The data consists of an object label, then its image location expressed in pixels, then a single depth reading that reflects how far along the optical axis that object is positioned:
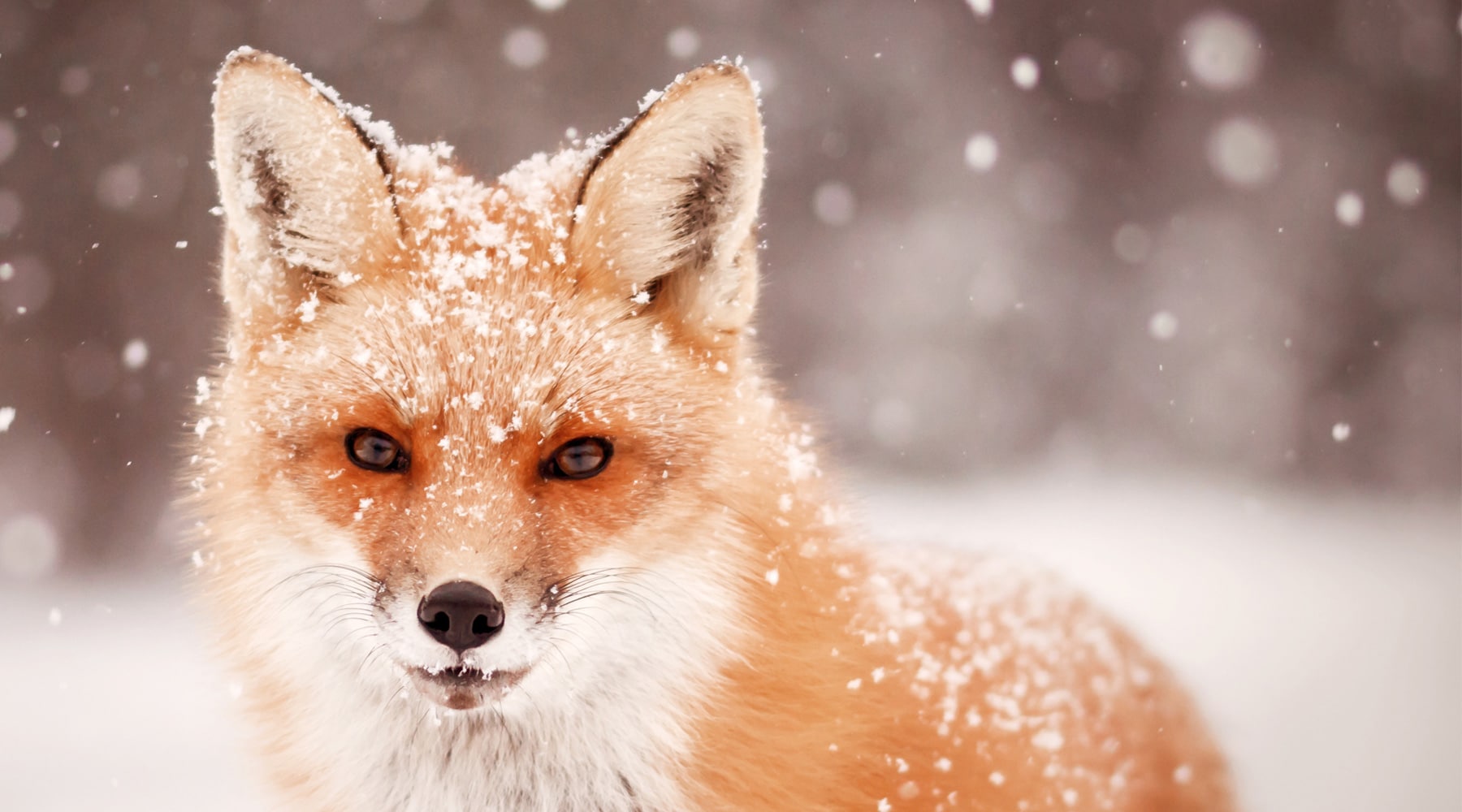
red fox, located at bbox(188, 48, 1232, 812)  2.55
